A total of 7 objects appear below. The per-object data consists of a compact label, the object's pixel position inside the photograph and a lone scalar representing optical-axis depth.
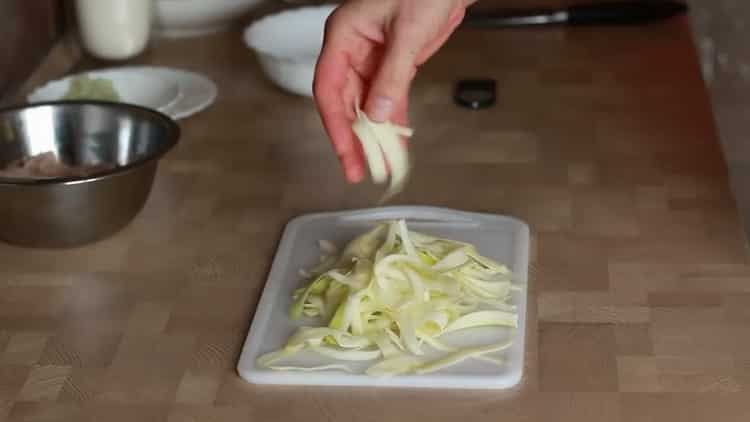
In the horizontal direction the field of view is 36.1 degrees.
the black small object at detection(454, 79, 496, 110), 1.62
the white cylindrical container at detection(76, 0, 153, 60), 1.78
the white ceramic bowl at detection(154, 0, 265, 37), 1.89
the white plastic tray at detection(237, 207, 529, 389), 1.02
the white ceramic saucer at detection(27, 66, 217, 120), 1.63
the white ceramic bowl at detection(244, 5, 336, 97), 1.67
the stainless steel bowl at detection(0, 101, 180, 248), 1.21
